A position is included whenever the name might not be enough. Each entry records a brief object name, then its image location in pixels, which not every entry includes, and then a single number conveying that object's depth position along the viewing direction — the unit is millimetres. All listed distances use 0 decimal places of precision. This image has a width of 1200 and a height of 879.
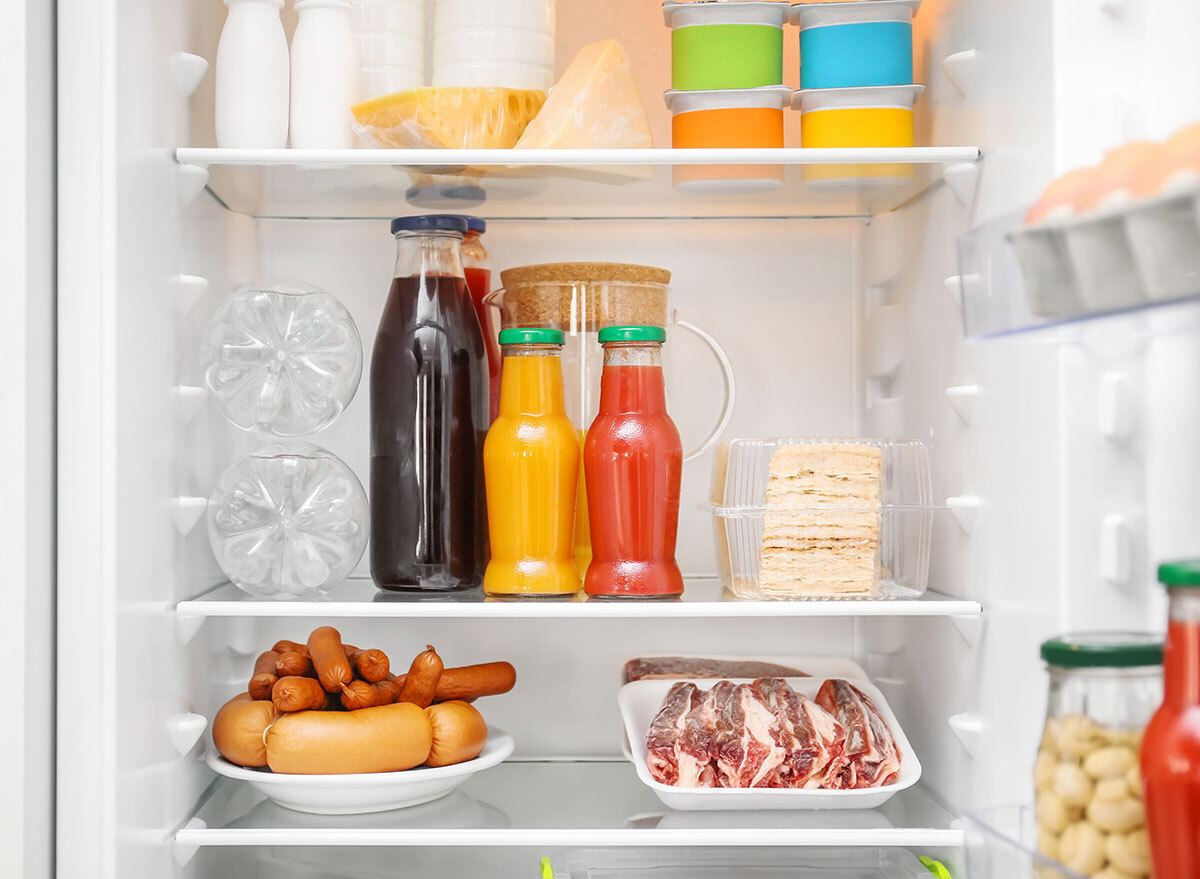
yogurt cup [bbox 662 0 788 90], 1256
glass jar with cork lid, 1330
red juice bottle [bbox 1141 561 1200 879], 592
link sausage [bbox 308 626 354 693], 1240
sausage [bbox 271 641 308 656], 1292
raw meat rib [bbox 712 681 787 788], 1202
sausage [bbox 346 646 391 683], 1274
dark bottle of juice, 1288
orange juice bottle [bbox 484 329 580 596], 1229
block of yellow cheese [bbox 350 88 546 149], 1232
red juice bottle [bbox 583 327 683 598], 1217
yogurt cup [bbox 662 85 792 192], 1255
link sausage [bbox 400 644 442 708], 1272
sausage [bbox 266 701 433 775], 1196
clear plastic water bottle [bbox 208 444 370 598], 1232
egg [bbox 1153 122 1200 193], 565
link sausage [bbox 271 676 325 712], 1207
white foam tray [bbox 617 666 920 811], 1197
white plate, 1197
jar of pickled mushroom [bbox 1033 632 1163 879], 654
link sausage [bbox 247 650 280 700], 1256
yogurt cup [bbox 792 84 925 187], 1248
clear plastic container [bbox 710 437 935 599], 1210
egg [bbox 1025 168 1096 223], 657
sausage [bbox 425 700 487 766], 1250
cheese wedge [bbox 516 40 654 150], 1235
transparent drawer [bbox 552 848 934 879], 1312
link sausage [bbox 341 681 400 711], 1238
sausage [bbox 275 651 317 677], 1256
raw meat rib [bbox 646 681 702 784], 1216
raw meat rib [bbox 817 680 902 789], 1220
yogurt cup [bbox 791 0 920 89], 1249
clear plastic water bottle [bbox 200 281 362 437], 1238
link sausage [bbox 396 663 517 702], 1317
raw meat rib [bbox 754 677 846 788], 1211
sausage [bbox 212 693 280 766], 1212
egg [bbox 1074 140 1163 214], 604
